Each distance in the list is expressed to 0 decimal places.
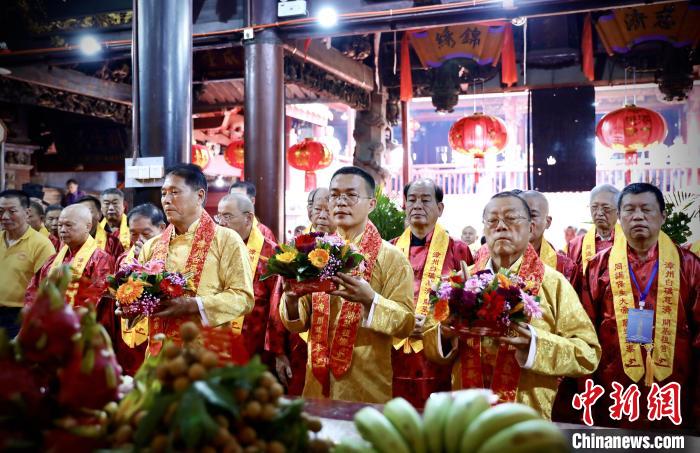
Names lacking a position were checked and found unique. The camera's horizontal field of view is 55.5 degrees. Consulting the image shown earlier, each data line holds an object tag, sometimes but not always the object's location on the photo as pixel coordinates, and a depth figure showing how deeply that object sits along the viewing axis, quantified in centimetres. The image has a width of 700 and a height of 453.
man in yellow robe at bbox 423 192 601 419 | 260
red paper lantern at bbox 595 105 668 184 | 837
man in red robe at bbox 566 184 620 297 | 531
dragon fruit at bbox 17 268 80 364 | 127
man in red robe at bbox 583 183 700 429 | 379
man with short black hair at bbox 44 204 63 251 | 713
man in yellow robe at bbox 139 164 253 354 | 330
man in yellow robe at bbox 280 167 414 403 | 303
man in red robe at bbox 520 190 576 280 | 450
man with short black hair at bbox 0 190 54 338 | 556
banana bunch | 114
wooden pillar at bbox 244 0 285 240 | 649
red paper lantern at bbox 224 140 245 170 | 1163
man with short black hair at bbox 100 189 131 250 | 655
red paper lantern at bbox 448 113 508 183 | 877
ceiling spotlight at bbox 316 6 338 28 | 615
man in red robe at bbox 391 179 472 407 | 417
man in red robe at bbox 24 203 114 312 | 500
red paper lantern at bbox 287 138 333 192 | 1080
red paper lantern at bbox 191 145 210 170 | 1179
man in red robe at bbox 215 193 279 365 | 472
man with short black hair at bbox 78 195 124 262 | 612
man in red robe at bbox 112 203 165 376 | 478
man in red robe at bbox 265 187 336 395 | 402
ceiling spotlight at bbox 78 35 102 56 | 685
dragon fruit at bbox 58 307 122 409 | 126
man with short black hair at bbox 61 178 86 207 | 1129
